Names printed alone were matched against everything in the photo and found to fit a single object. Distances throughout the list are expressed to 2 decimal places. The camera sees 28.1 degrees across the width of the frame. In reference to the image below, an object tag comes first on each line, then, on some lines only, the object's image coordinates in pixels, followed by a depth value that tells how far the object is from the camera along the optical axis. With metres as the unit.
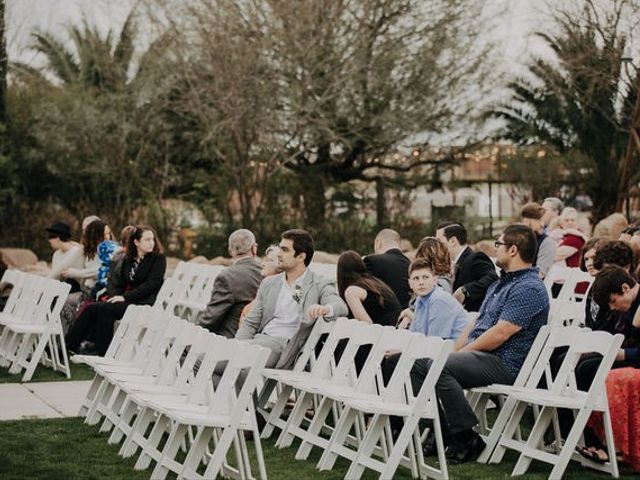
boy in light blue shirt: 8.70
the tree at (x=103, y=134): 26.56
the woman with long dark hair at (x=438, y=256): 9.40
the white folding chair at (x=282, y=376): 8.94
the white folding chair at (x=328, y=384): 7.98
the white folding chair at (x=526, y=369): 7.91
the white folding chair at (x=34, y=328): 12.41
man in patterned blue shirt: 7.96
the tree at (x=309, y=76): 24.53
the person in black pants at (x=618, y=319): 7.89
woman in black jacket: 13.44
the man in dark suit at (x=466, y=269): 10.27
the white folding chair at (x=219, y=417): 6.85
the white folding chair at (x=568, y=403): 7.28
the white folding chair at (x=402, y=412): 7.15
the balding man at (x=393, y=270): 10.64
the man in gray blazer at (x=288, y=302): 9.20
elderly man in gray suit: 10.58
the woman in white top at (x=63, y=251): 14.84
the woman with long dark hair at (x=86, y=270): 14.67
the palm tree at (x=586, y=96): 23.19
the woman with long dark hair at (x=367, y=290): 9.69
